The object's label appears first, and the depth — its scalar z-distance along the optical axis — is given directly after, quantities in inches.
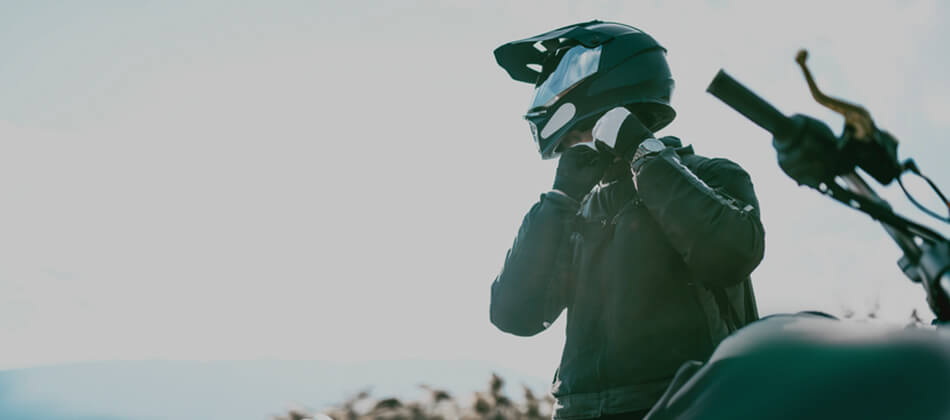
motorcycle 47.3
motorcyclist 105.3
